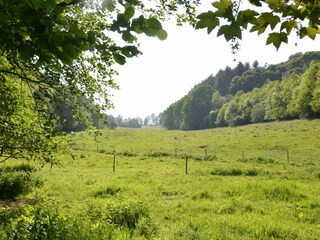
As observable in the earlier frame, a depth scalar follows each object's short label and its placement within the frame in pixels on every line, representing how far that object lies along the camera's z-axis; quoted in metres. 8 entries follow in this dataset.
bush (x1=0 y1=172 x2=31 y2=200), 13.99
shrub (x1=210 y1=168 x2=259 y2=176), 23.12
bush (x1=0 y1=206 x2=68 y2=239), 5.86
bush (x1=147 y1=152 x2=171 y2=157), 38.03
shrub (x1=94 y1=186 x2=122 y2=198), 14.83
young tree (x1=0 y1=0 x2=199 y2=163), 2.08
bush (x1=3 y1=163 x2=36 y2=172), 22.35
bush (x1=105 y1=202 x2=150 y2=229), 9.21
